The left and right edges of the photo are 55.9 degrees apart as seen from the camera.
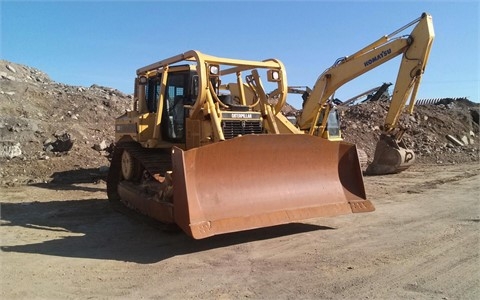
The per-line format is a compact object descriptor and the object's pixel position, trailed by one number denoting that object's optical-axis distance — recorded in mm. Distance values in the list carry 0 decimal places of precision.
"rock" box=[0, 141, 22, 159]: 13906
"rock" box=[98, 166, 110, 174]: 13192
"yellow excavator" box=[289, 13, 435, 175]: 12133
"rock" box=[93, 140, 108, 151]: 15329
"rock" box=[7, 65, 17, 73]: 22284
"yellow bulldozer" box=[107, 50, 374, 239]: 5836
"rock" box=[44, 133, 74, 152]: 14586
